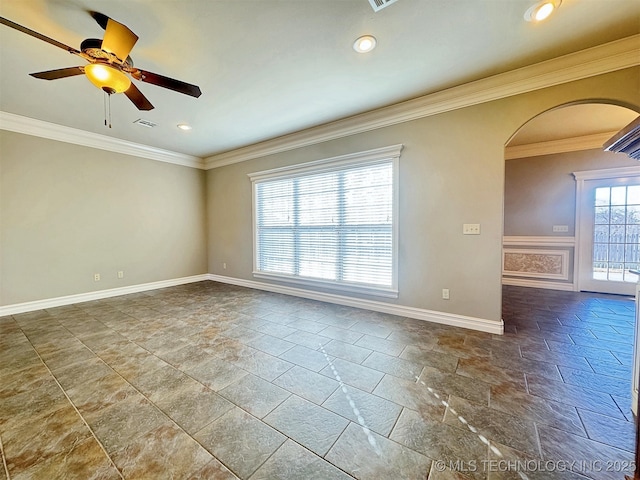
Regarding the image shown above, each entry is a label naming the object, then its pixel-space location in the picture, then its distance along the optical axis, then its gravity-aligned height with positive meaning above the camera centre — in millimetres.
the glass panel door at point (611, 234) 4289 +10
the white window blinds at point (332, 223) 3543 +197
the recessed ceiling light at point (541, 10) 1778 +1661
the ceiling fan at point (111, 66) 1770 +1336
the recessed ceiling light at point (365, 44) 2129 +1682
